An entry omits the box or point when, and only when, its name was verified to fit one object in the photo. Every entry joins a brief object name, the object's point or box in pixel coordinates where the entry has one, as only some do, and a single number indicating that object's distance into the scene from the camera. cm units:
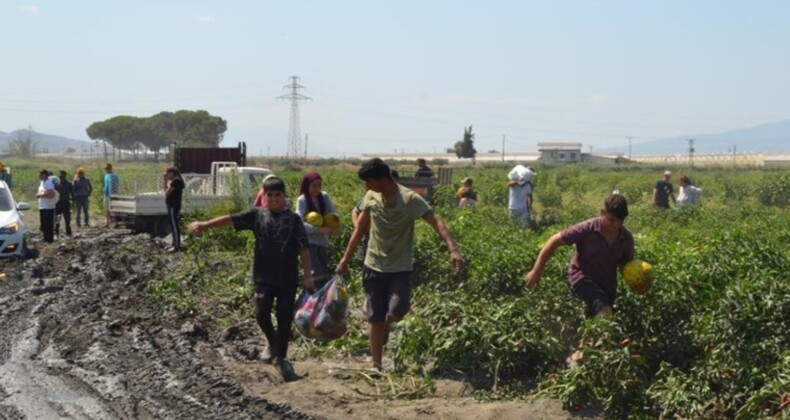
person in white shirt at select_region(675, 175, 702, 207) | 2483
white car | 1864
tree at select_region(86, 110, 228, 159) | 13838
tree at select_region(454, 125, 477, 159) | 11000
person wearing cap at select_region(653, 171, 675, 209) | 2553
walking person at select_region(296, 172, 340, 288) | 1165
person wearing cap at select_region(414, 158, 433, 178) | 2692
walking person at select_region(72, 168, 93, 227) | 2886
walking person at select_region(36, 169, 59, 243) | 2223
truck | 2484
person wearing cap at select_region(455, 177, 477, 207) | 2214
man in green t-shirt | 933
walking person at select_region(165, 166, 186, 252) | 2019
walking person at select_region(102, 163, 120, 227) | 2867
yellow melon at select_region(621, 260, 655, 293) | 827
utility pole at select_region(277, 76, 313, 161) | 9125
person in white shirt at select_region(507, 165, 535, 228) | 2033
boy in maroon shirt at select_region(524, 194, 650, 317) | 844
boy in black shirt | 956
